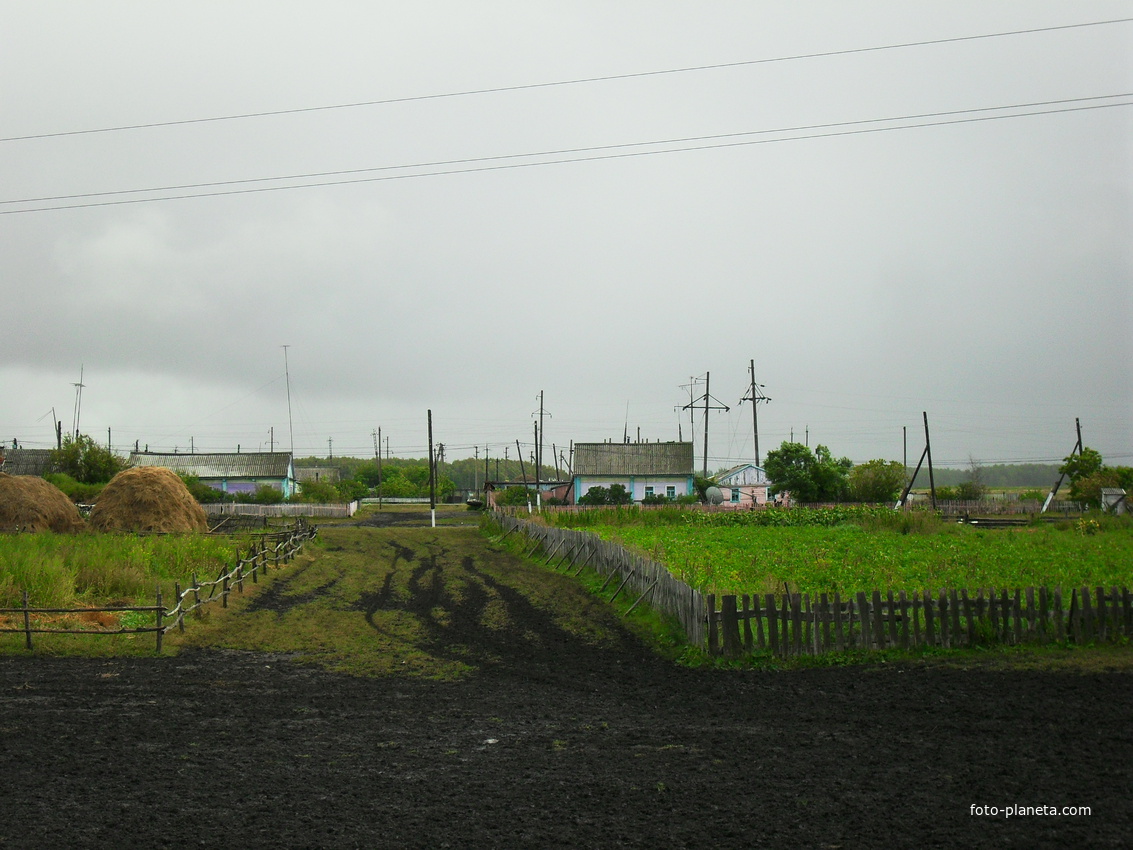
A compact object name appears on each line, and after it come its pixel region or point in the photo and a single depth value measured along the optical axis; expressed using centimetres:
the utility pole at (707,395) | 7350
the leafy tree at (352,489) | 8231
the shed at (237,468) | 8162
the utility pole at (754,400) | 7450
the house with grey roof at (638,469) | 7038
